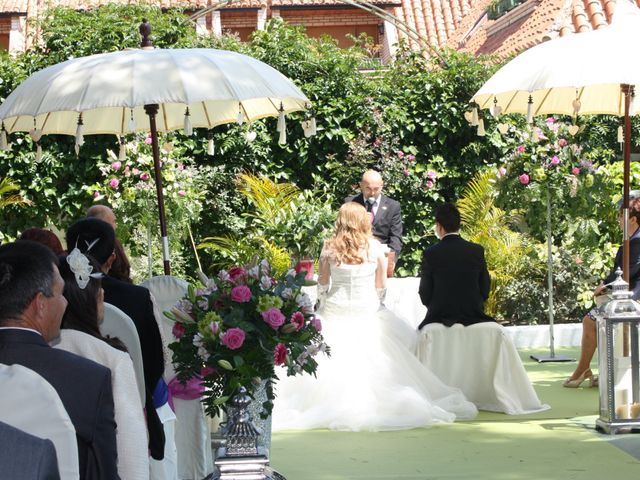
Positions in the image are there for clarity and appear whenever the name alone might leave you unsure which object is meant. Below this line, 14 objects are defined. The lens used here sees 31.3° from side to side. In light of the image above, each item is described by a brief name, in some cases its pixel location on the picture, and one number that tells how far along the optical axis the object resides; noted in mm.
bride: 9125
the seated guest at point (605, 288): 9625
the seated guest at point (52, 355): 3041
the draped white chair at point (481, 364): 9688
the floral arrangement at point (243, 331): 5785
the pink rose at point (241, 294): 5844
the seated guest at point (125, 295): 4969
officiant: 12242
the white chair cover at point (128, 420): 3508
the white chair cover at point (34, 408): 2621
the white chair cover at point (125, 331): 4779
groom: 9703
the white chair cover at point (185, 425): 6887
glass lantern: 8336
